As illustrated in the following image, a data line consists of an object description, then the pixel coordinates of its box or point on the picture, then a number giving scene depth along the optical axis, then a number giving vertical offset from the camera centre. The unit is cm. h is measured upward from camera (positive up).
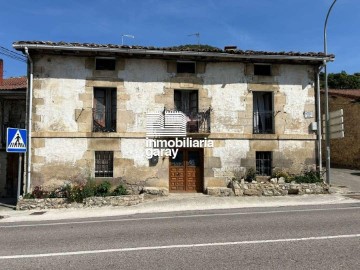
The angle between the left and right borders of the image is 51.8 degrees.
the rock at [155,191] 1527 -147
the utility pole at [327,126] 1572 +130
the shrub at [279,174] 1611 -82
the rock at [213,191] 1558 -151
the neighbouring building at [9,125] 1705 +136
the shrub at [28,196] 1406 -155
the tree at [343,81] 4394 +890
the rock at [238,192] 1551 -154
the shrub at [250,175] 1609 -86
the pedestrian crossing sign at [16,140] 1279 +54
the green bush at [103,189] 1441 -135
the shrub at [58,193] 1445 -148
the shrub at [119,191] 1462 -142
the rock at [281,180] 1589 -107
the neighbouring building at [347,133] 2278 +134
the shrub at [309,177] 1608 -97
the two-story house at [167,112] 1515 +187
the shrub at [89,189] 1405 -130
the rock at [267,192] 1548 -154
